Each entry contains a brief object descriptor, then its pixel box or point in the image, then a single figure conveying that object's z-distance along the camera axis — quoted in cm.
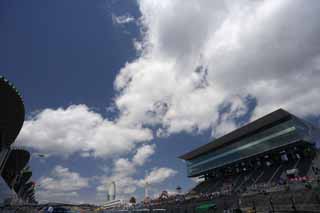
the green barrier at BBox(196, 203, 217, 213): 3441
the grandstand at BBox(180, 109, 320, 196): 5694
